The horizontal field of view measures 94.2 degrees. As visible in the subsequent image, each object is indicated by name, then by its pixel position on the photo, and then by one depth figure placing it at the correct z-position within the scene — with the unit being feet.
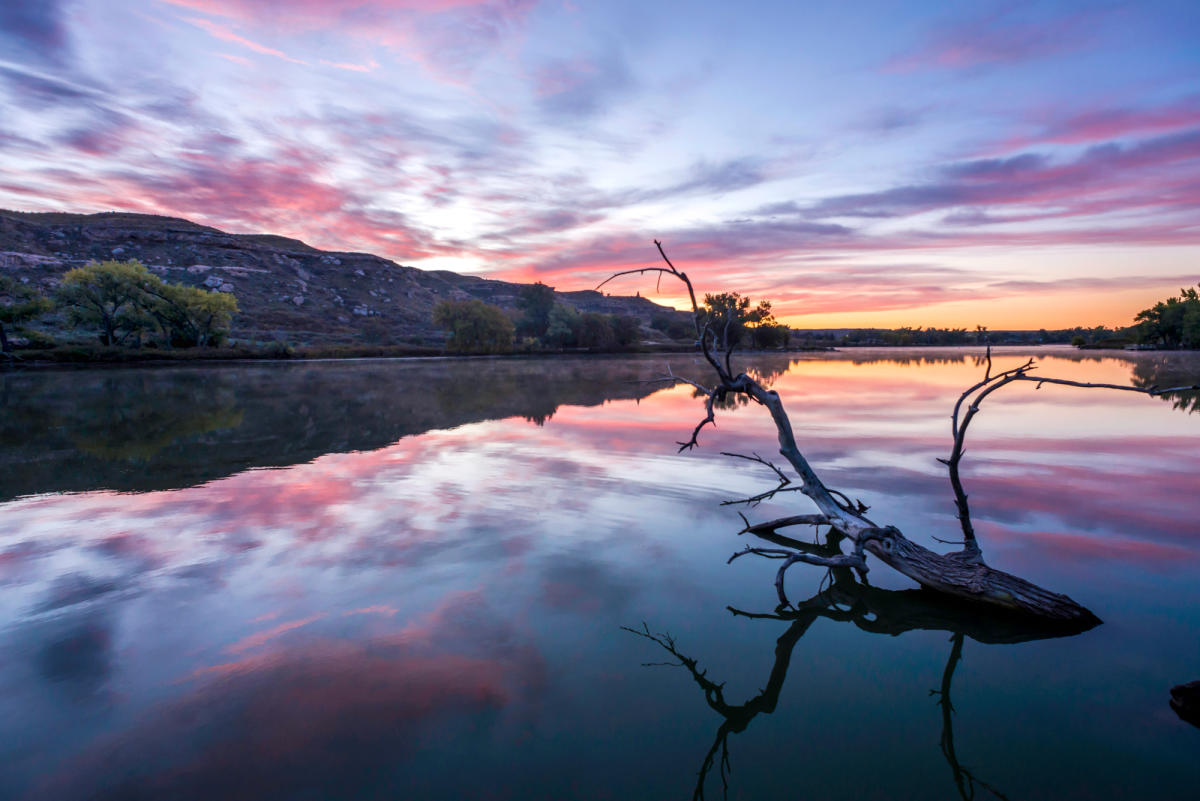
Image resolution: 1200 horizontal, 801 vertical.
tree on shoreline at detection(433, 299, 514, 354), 283.59
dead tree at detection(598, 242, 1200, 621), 21.77
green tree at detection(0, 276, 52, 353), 172.96
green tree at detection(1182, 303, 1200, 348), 256.73
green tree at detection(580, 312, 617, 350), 322.75
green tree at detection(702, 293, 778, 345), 314.92
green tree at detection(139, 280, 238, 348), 211.82
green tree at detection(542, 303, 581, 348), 315.37
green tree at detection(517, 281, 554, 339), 362.74
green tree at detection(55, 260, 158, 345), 197.26
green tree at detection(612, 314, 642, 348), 333.42
